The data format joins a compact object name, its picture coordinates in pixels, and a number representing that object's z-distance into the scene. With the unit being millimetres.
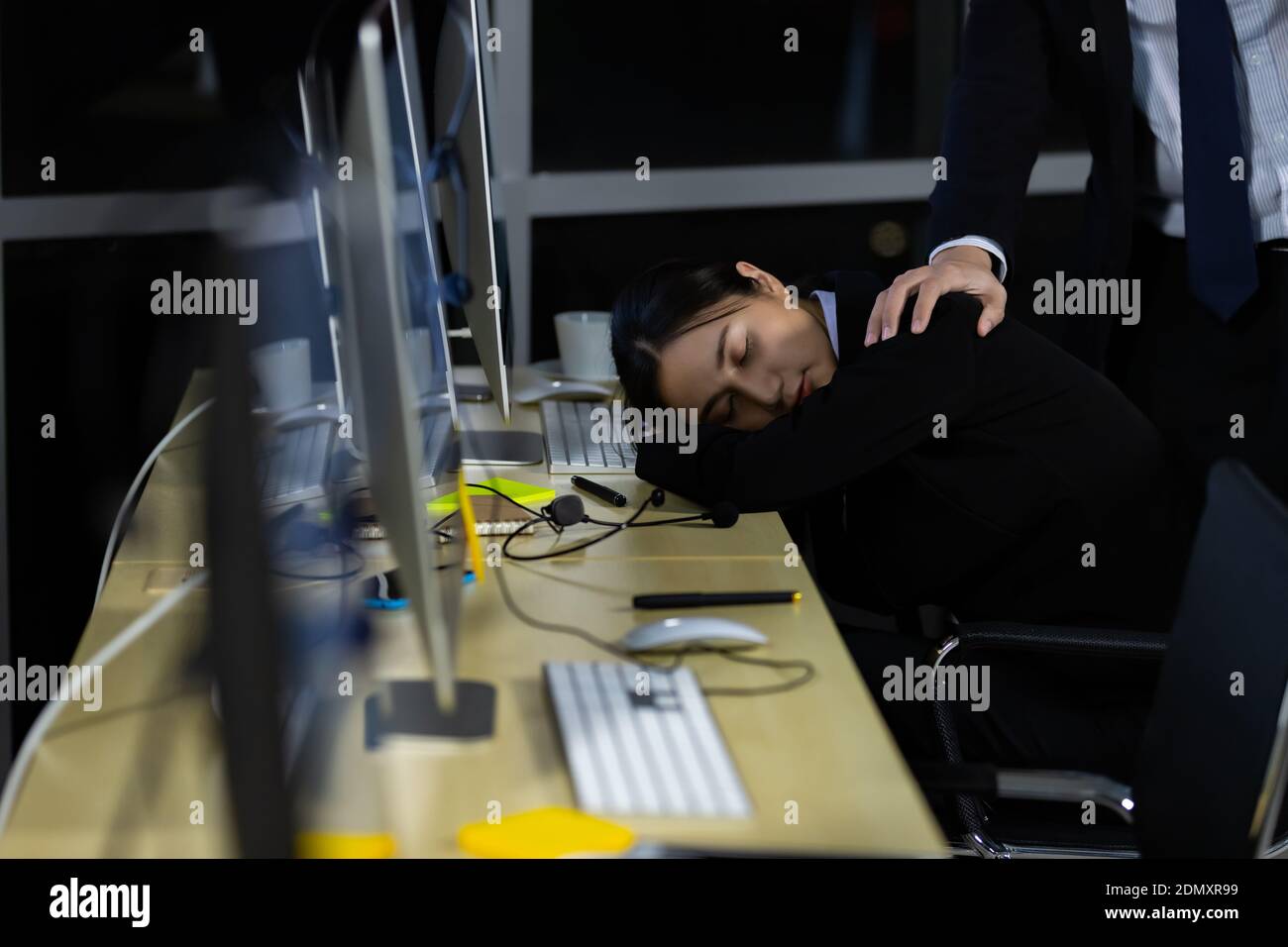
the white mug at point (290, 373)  1885
